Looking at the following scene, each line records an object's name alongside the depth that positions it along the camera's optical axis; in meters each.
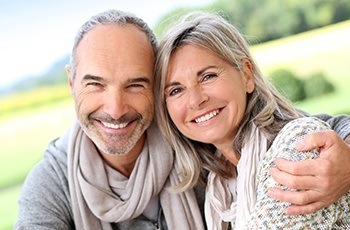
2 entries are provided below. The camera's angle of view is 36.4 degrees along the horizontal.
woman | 1.76
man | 1.89
